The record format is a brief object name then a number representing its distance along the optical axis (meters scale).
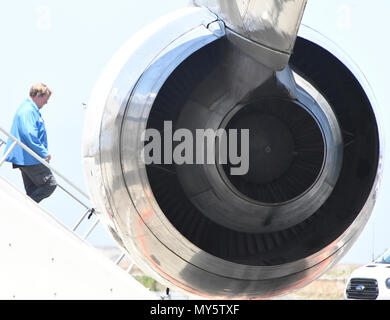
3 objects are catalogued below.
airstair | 15.18
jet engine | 8.09
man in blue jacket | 17.50
